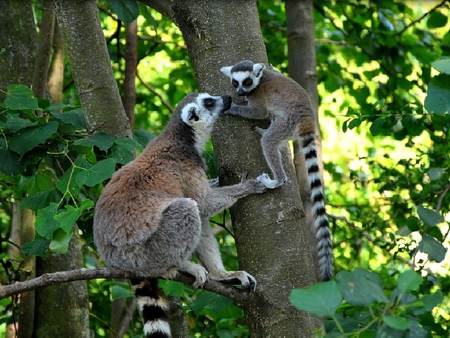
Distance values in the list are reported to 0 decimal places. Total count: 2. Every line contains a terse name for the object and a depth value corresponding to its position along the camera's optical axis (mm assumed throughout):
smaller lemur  7254
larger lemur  6746
